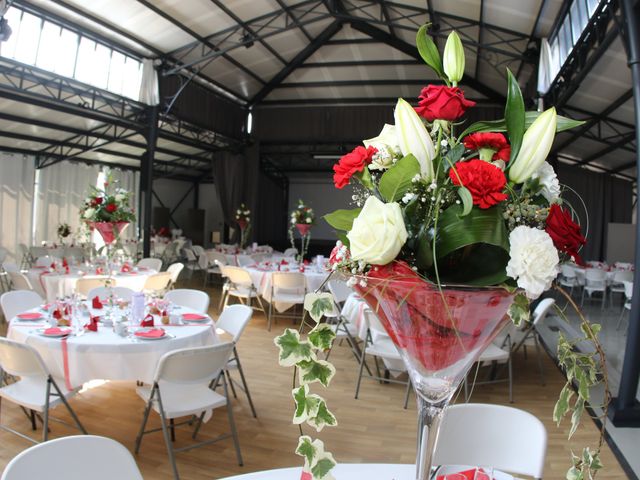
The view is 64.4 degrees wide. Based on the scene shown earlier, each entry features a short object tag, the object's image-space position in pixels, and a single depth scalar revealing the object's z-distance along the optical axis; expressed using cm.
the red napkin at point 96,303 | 405
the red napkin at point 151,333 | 339
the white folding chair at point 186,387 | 290
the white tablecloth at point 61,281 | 622
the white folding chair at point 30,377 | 291
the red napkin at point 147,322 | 364
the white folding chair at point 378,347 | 436
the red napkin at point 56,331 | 334
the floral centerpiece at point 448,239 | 78
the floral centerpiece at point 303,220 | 868
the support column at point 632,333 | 367
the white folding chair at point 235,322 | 384
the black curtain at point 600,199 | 1460
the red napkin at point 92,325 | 349
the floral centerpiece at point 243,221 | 1256
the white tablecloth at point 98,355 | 322
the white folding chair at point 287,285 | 690
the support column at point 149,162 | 1005
